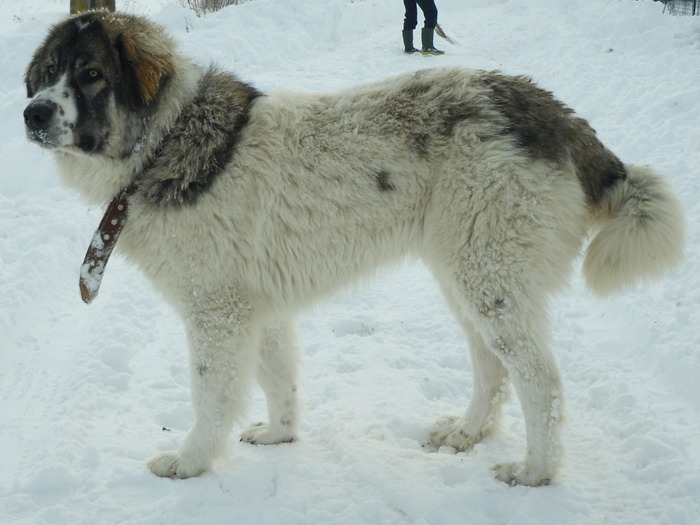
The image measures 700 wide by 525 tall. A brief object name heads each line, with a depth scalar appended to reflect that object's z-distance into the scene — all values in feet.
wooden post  28.96
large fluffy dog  10.00
